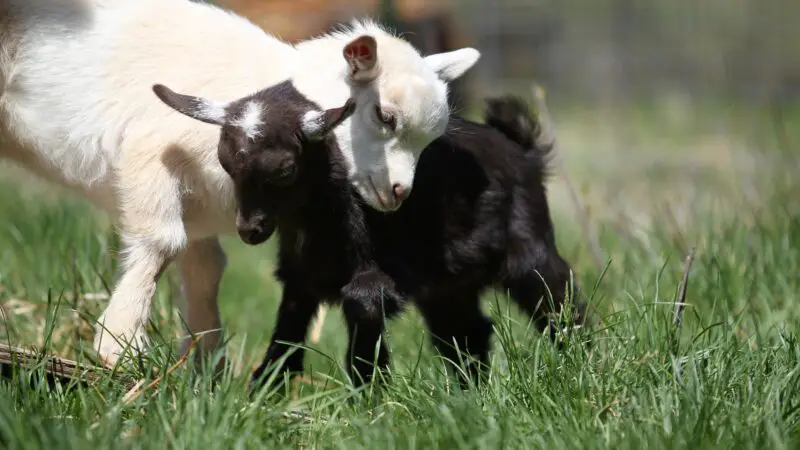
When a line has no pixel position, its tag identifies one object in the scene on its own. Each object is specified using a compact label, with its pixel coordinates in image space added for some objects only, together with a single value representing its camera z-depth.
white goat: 7.73
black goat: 7.52
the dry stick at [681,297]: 7.29
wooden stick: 6.98
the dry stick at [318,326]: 10.76
